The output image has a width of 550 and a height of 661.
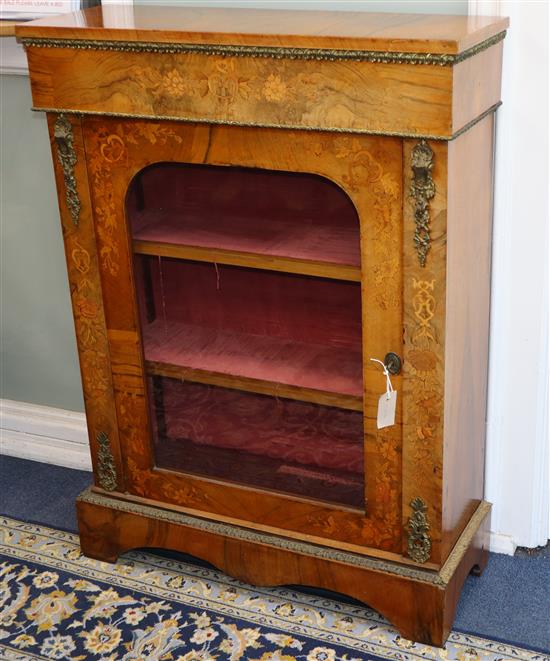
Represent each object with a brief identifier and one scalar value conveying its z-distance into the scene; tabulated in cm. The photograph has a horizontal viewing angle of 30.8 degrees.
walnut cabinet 137
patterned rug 163
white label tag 151
